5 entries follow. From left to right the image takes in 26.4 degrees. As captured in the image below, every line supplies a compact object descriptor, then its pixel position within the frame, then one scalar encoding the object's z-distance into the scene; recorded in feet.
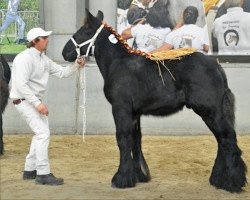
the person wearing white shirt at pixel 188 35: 36.88
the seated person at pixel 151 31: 36.83
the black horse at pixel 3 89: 29.43
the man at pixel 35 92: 22.53
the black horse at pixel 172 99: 22.03
